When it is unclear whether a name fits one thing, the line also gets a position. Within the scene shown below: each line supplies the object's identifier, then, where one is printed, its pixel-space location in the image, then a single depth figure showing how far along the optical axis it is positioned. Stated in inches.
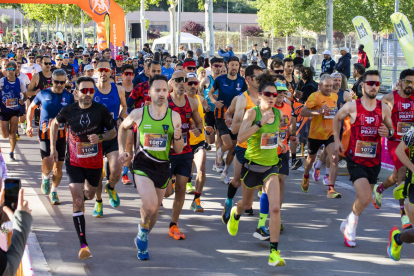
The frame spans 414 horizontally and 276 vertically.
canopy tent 1606.8
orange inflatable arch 884.0
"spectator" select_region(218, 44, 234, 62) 796.6
